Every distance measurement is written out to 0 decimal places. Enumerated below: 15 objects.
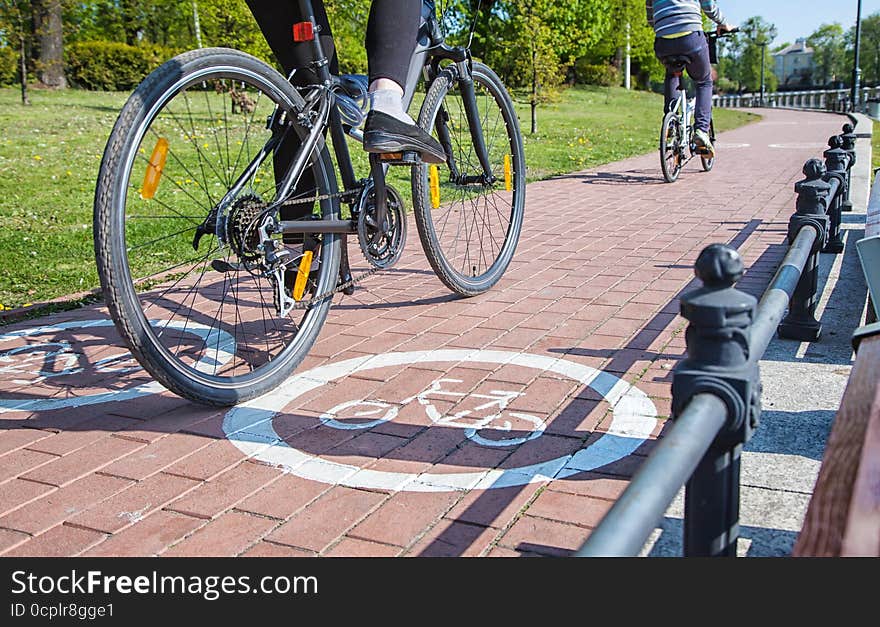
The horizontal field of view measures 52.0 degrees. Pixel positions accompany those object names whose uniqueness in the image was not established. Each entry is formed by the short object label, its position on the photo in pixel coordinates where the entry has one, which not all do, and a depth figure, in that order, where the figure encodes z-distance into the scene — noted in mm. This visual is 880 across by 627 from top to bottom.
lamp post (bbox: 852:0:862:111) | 36219
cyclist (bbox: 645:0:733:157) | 9086
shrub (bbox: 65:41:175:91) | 30000
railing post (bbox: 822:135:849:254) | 4664
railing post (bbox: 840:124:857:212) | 5629
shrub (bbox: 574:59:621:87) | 50844
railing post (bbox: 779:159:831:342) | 3742
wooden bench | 1159
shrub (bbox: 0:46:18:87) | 19578
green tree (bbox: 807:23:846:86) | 128512
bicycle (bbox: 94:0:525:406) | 2828
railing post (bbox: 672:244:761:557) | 1506
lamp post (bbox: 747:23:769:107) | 104562
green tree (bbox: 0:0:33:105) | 18125
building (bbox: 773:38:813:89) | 173250
